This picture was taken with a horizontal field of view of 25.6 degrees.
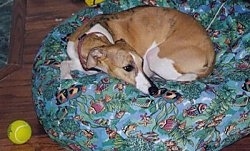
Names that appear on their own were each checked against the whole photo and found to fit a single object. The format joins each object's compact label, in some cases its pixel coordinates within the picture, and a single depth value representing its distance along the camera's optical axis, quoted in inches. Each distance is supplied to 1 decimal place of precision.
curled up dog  114.3
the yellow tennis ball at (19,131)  115.7
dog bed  104.6
